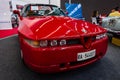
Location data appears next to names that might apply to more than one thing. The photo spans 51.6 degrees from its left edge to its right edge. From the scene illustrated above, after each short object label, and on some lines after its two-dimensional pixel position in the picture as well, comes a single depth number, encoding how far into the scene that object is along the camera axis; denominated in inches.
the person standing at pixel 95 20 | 259.0
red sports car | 53.6
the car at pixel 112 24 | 122.5
